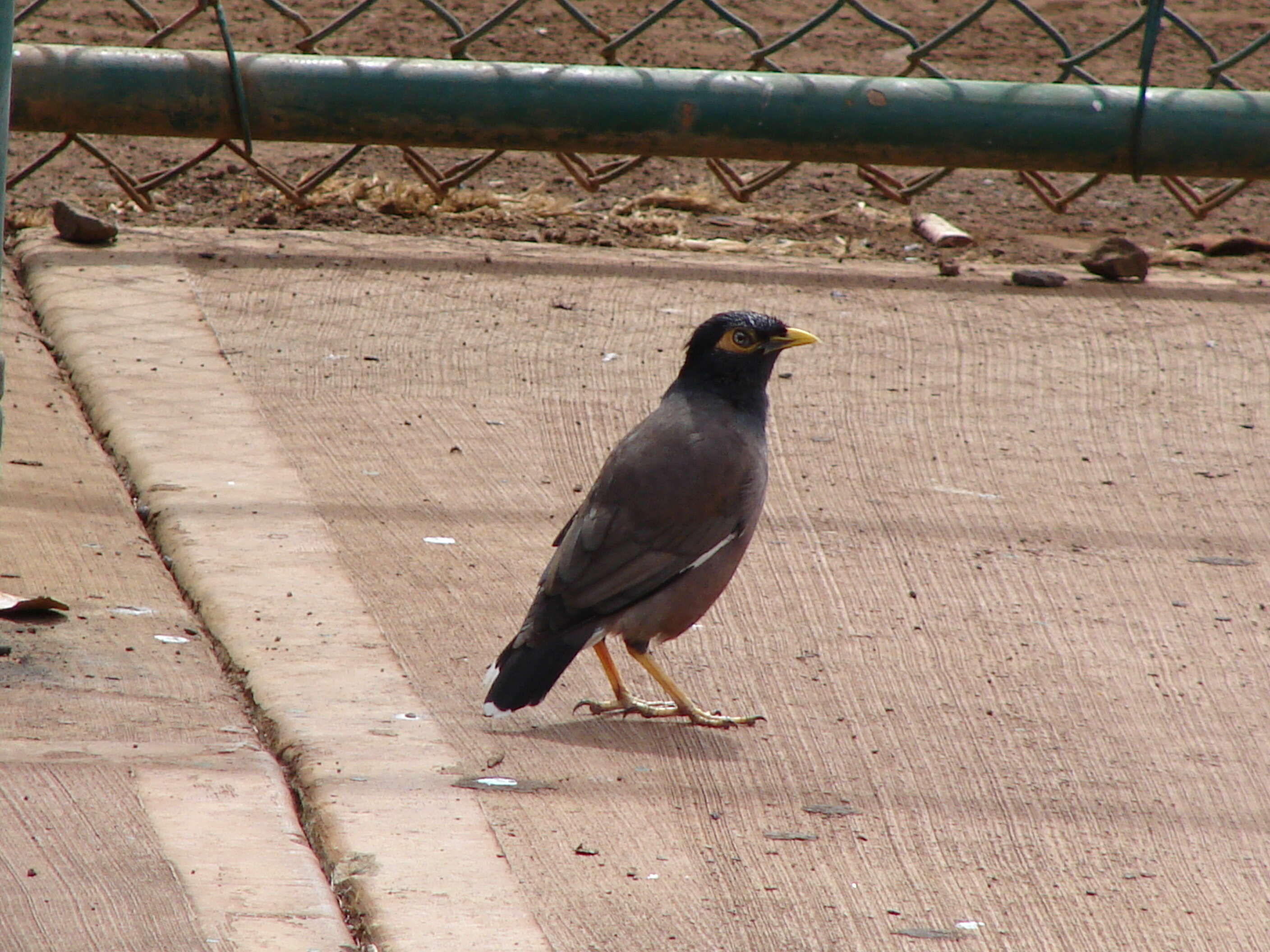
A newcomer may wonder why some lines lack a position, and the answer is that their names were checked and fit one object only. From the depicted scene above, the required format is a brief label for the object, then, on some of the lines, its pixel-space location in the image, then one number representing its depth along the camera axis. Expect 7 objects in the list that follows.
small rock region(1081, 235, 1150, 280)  12.16
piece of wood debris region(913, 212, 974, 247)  13.00
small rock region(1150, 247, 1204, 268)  12.95
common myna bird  6.82
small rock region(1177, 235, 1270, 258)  13.12
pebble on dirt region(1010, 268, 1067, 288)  12.01
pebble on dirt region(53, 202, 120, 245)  11.32
